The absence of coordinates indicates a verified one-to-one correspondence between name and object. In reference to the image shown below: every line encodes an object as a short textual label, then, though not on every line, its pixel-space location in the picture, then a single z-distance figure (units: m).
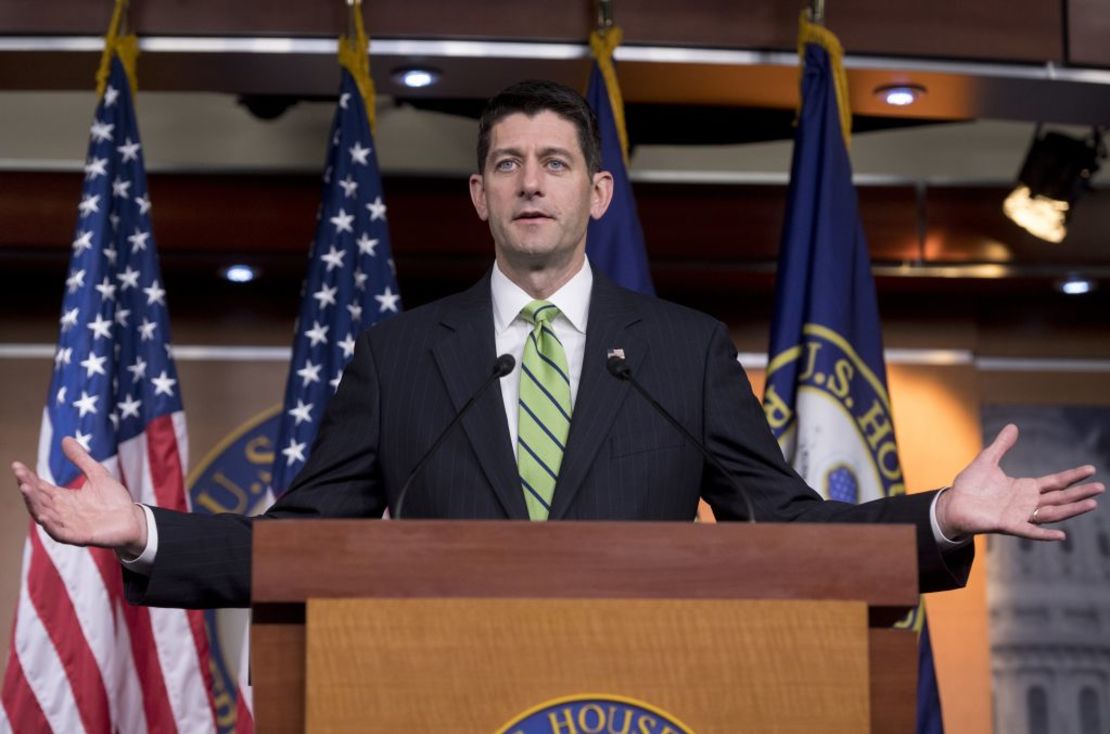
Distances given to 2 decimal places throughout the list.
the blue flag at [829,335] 7.93
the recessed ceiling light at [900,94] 8.72
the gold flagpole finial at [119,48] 8.23
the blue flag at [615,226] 8.16
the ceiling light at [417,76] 8.59
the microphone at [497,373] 4.35
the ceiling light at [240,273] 10.56
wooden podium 3.57
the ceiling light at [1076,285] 10.91
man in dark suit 4.40
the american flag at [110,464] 7.82
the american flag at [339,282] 8.20
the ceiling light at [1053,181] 10.22
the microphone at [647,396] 4.18
